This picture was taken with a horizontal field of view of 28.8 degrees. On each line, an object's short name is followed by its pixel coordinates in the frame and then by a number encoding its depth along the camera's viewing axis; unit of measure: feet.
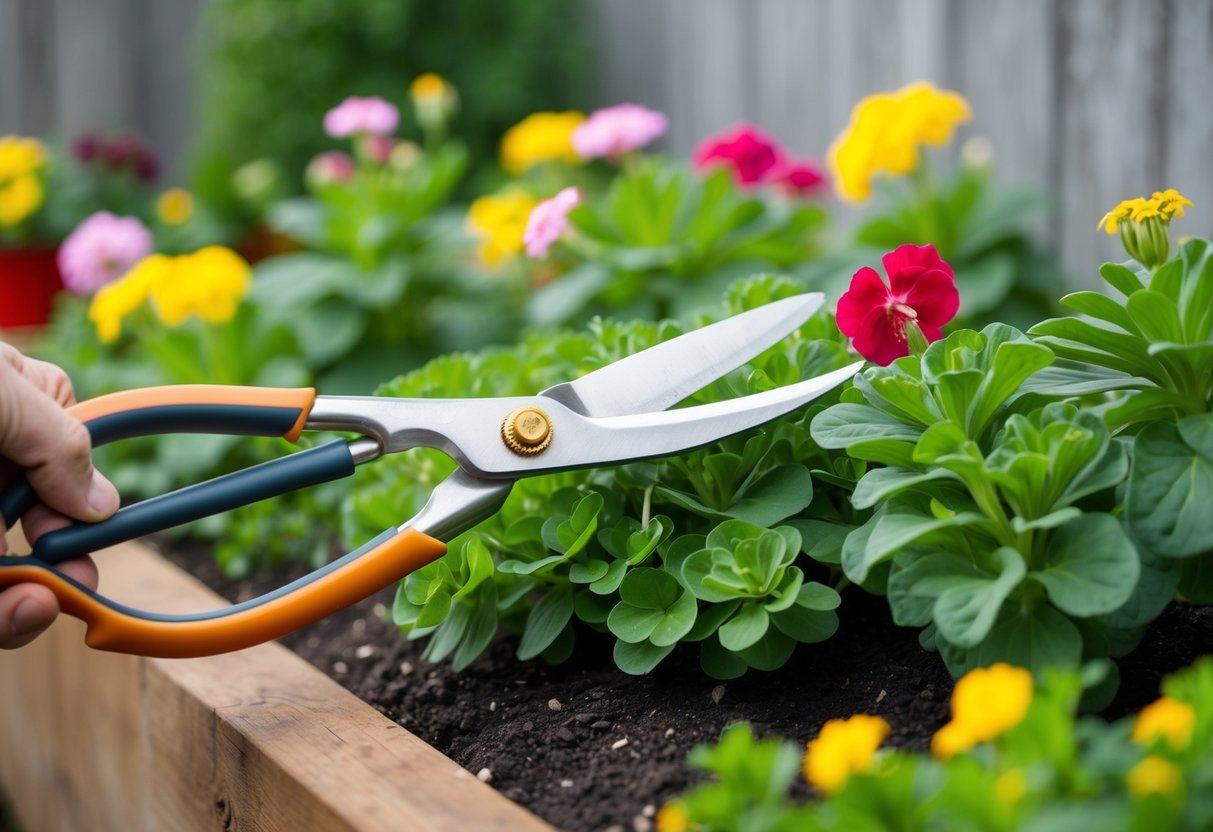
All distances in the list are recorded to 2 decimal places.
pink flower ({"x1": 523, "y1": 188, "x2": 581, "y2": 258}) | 2.58
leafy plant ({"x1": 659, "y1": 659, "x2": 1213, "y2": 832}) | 1.66
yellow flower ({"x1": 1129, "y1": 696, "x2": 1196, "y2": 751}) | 1.71
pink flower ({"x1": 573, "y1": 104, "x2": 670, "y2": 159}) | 3.53
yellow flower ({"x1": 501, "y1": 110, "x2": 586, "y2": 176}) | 4.03
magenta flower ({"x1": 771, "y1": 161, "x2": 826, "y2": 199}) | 3.55
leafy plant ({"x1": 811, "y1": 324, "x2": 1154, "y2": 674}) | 1.89
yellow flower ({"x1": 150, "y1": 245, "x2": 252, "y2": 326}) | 3.10
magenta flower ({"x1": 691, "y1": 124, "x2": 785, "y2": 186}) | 3.27
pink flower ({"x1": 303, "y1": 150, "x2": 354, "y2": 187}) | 3.96
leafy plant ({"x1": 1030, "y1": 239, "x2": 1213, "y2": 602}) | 1.91
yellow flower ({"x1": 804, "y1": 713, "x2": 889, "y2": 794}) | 1.73
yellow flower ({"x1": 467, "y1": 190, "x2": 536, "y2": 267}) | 3.20
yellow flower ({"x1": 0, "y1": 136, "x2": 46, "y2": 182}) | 4.89
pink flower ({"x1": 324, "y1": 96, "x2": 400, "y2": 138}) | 3.82
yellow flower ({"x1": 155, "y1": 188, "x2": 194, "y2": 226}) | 5.19
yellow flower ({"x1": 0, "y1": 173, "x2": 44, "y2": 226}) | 4.89
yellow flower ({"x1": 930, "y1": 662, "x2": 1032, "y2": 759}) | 1.71
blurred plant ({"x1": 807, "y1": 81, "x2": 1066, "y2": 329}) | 3.11
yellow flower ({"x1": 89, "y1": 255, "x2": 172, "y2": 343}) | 3.13
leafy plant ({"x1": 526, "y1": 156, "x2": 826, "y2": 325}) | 3.20
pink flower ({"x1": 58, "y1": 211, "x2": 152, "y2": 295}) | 4.14
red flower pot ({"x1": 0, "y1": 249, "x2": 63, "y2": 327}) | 5.16
